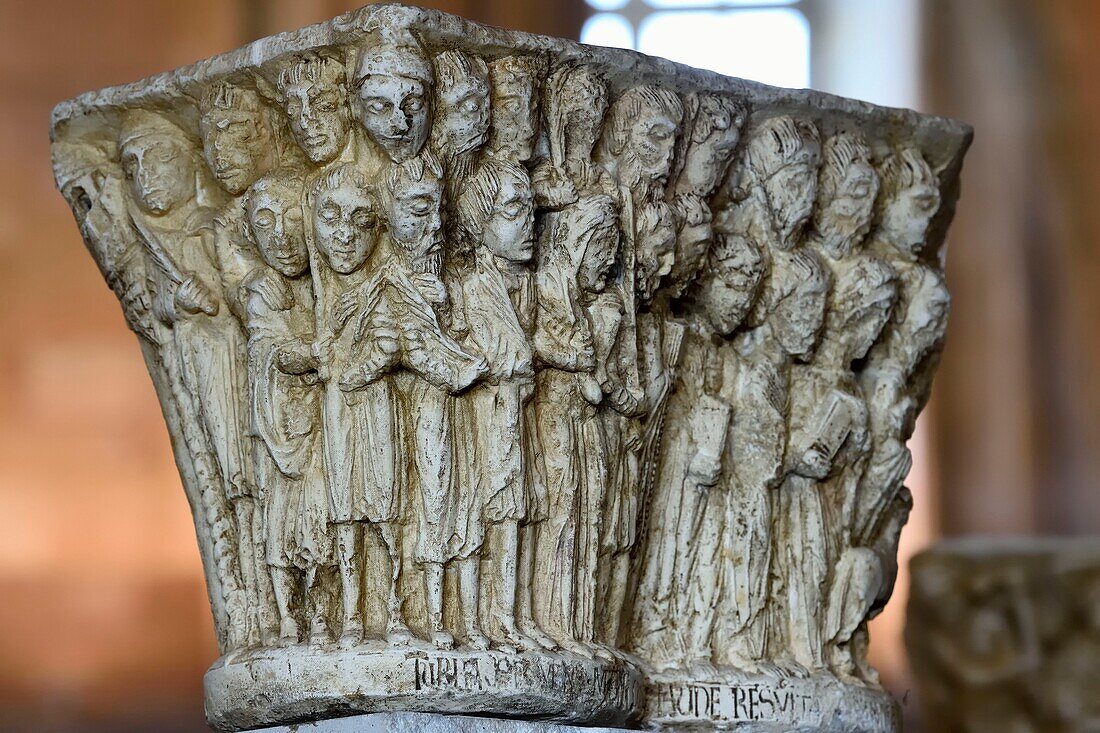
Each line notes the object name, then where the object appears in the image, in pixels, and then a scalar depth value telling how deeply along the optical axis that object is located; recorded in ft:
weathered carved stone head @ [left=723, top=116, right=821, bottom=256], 12.65
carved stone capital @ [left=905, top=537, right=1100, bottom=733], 18.37
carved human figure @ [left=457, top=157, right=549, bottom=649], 11.37
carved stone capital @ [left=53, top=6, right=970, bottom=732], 11.32
